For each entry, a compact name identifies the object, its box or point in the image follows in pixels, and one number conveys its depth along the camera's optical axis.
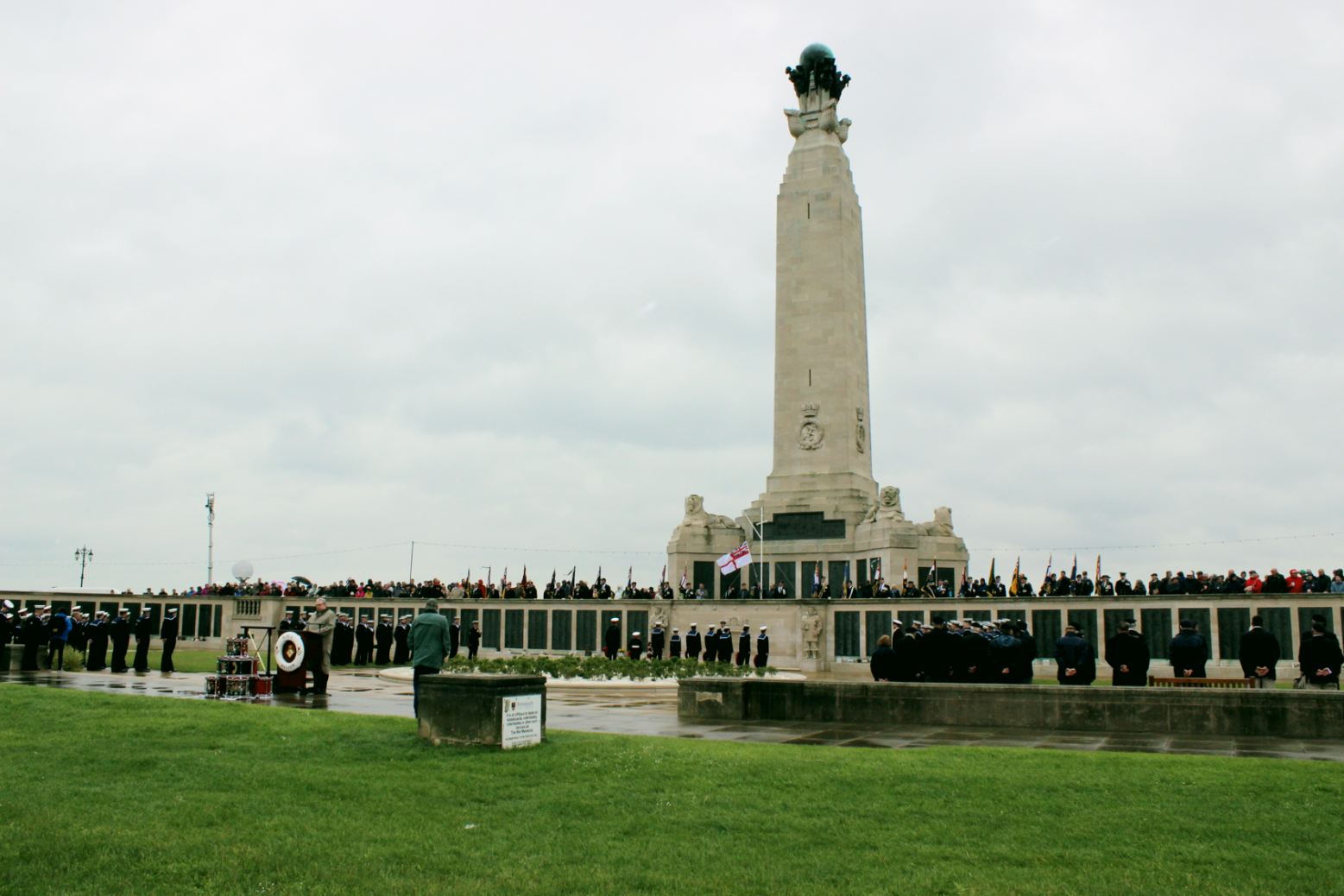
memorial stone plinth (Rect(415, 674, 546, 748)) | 10.78
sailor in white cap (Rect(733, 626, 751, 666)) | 33.44
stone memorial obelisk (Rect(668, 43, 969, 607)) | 41.16
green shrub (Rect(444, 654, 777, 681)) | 26.23
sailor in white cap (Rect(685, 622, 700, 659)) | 35.03
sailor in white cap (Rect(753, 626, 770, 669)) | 33.28
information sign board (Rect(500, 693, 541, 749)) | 10.81
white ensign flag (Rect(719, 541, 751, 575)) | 36.22
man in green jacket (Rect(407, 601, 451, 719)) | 14.05
